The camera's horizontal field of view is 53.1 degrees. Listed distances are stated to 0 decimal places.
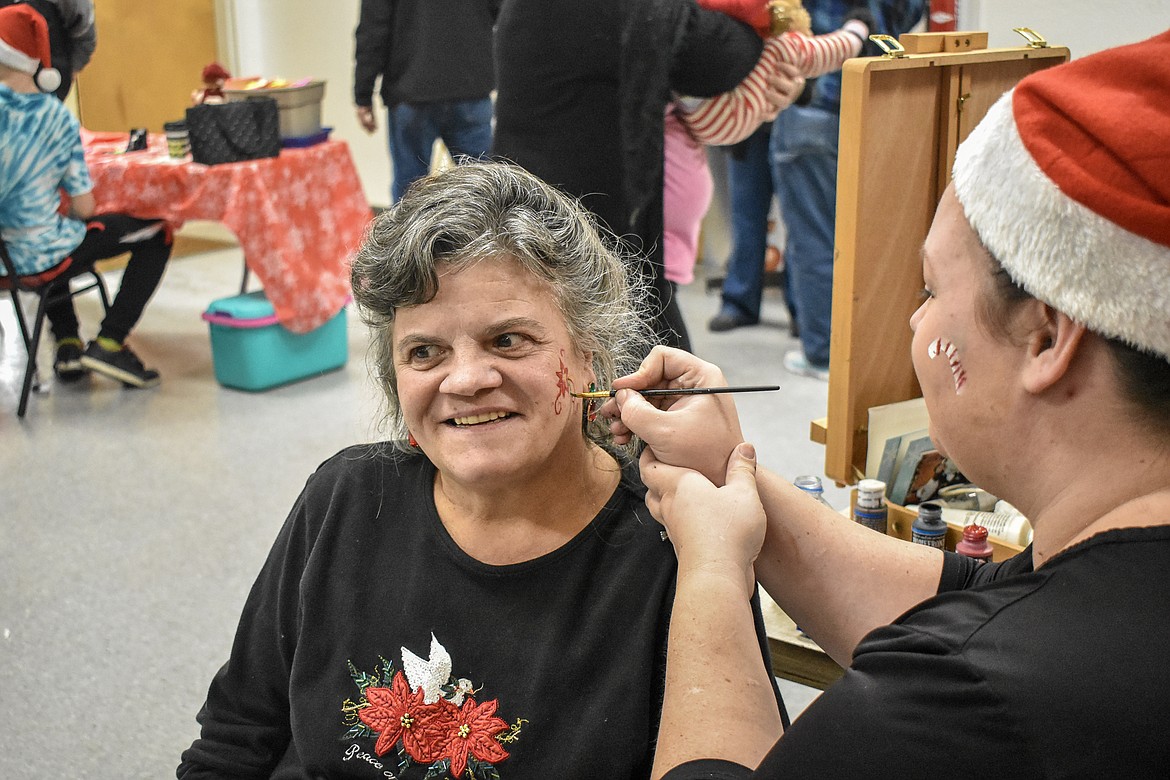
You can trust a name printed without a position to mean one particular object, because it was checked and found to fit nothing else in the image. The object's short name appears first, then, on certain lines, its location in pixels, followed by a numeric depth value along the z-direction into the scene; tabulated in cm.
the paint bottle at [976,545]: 167
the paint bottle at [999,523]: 178
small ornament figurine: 491
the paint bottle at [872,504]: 182
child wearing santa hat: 425
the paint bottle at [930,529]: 174
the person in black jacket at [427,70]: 508
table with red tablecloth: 457
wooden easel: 178
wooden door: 718
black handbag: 446
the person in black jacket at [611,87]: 277
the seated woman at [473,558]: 138
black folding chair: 439
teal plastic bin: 465
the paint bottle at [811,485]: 196
